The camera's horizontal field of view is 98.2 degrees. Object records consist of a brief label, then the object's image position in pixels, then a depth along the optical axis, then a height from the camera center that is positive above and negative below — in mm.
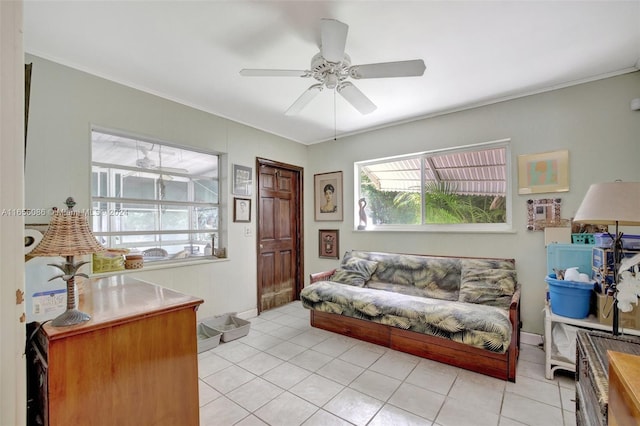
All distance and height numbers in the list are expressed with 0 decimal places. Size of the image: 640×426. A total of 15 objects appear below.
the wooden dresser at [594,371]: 956 -602
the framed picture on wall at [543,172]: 2660 +424
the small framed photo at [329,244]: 4234 -401
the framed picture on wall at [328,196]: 4250 +349
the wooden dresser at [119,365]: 1060 -616
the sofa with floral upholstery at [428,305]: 2207 -839
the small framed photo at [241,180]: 3514 +510
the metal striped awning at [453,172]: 3143 +563
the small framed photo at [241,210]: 3514 +125
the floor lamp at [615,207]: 1354 +37
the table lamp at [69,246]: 1091 -97
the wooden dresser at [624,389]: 693 -472
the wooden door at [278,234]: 3938 -225
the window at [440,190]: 3127 +345
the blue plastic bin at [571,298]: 2107 -645
